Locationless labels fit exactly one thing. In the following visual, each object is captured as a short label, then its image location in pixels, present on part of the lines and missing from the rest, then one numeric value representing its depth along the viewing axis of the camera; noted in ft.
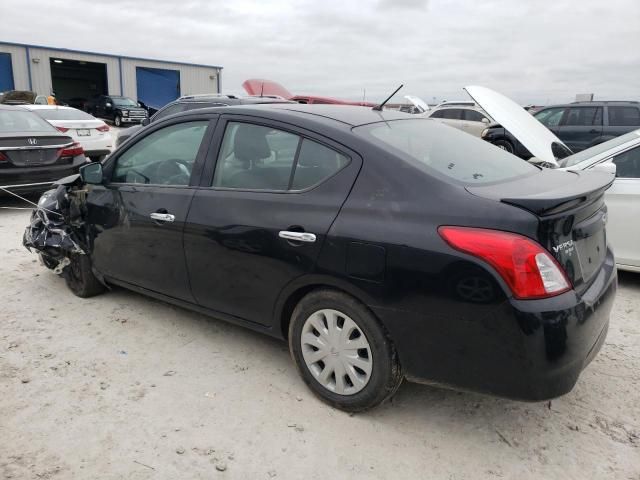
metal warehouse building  100.37
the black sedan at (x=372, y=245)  7.19
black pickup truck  88.38
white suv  51.55
